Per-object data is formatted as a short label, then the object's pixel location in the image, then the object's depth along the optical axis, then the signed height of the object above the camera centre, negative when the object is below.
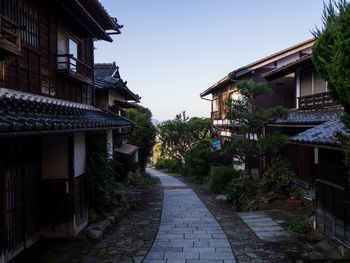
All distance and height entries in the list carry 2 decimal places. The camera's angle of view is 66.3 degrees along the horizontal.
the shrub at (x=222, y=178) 15.27 -2.80
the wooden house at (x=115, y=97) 15.64 +2.20
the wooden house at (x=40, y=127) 5.84 +0.06
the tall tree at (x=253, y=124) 11.57 +0.23
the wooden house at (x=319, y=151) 6.45 -0.76
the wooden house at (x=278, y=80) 17.44 +3.72
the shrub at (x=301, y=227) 7.88 -2.93
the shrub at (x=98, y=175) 9.25 -1.60
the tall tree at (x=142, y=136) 26.89 -0.67
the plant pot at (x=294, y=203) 10.59 -2.94
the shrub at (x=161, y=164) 39.94 -5.26
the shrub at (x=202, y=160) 22.72 -2.62
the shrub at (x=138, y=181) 18.50 -3.72
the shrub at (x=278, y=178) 11.62 -2.18
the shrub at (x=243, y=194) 11.29 -2.98
